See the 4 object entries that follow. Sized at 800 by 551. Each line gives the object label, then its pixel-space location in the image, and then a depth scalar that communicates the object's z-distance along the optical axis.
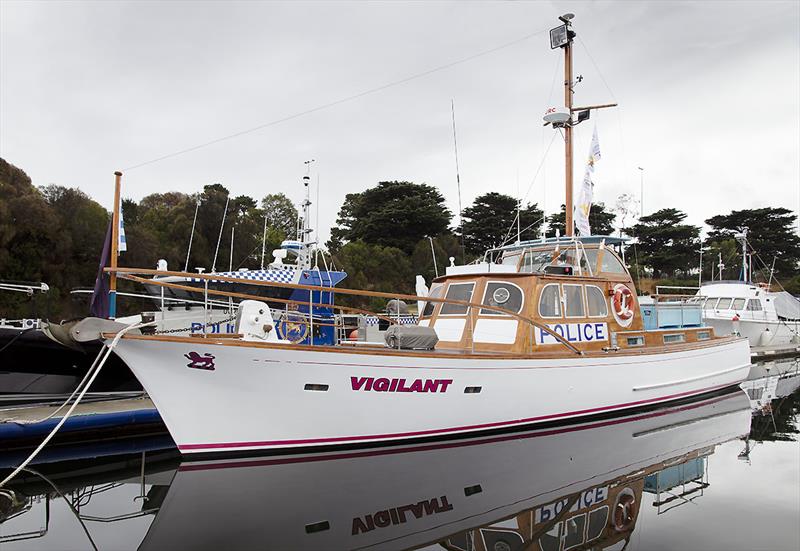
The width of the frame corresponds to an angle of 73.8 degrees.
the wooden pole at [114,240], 6.64
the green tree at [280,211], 39.97
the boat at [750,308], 21.47
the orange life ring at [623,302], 9.68
